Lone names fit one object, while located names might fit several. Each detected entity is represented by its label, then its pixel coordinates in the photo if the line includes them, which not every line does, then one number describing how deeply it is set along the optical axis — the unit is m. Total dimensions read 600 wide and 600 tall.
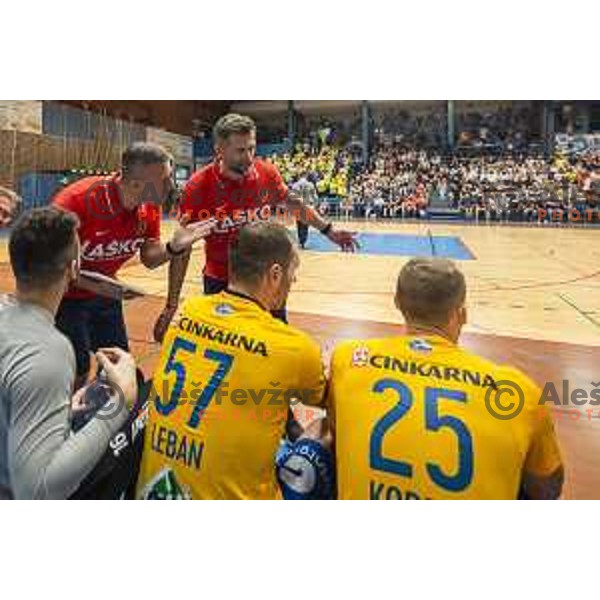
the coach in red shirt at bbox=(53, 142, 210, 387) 3.01
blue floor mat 11.23
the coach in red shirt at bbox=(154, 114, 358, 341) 3.35
